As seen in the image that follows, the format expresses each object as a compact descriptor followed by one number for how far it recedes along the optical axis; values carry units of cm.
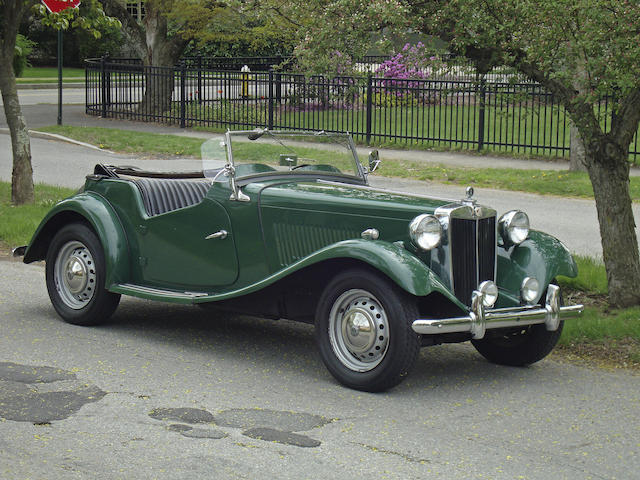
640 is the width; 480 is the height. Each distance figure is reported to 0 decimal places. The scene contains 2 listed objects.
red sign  1405
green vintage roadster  627
